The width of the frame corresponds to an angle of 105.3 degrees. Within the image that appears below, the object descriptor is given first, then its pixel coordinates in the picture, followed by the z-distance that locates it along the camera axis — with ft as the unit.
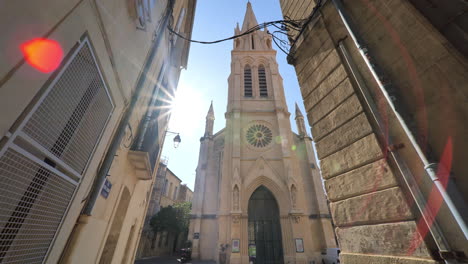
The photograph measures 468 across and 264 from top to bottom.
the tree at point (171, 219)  78.18
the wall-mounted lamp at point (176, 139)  27.55
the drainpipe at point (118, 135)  10.73
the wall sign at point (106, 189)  12.48
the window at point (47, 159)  5.64
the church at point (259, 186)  48.44
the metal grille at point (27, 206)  5.51
